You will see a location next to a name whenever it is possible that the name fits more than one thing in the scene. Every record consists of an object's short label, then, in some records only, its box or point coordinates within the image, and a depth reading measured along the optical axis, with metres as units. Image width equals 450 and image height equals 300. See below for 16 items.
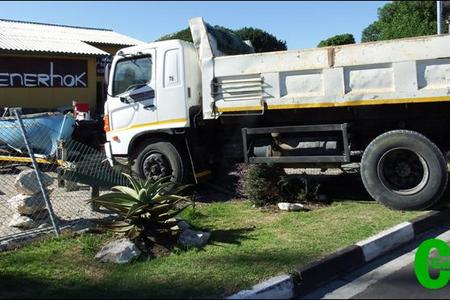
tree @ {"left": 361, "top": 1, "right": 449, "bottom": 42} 19.39
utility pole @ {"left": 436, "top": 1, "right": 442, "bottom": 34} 16.11
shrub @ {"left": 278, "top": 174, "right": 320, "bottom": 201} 8.61
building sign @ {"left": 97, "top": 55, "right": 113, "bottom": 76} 25.49
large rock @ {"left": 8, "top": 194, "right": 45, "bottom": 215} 7.22
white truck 7.82
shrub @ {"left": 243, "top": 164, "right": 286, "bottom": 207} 8.46
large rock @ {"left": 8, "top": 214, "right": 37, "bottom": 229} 7.24
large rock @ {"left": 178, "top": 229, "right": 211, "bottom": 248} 6.16
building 22.09
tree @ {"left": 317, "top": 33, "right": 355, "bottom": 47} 30.11
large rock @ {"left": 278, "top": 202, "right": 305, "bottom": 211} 8.09
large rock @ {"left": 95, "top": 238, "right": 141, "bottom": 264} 5.69
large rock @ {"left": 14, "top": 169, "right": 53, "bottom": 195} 7.21
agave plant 6.25
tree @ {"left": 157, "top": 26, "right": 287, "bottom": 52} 29.20
